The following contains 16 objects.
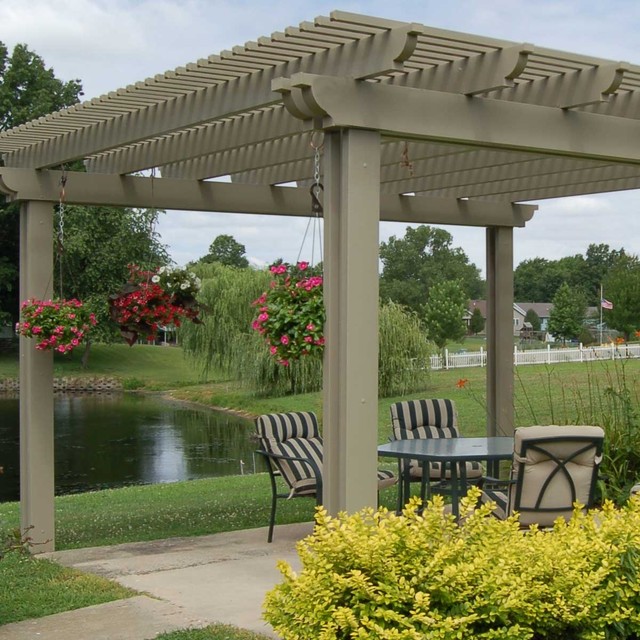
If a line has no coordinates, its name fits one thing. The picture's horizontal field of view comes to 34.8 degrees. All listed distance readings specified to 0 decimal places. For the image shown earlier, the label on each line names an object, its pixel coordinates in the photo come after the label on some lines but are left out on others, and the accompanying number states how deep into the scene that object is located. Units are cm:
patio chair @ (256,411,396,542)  675
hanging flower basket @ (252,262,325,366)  461
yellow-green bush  320
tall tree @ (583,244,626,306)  6268
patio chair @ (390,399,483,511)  755
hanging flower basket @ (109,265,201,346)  629
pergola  451
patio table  604
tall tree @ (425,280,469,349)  3884
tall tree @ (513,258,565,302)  6669
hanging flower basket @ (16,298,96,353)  641
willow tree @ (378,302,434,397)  2567
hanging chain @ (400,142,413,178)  567
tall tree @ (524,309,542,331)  6262
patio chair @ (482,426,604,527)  531
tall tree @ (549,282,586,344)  4838
